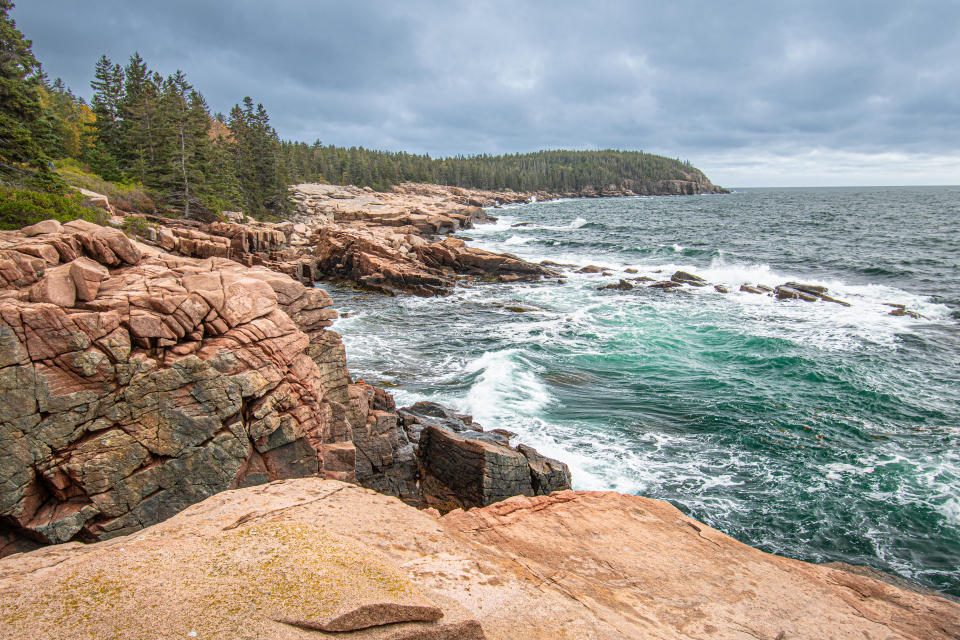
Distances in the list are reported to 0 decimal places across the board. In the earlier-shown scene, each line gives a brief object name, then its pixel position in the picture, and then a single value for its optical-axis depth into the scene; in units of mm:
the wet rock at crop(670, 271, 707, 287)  40344
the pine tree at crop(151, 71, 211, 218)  38031
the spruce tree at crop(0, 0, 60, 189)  22125
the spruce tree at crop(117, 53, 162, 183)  40219
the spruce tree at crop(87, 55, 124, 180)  43125
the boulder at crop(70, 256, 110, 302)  9591
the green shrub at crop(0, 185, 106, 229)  16672
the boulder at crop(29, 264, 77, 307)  9094
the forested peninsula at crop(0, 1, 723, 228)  22234
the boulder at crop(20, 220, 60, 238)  11195
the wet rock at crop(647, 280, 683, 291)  39156
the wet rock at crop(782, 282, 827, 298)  35206
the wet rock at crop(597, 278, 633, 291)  39438
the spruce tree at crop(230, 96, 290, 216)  59562
